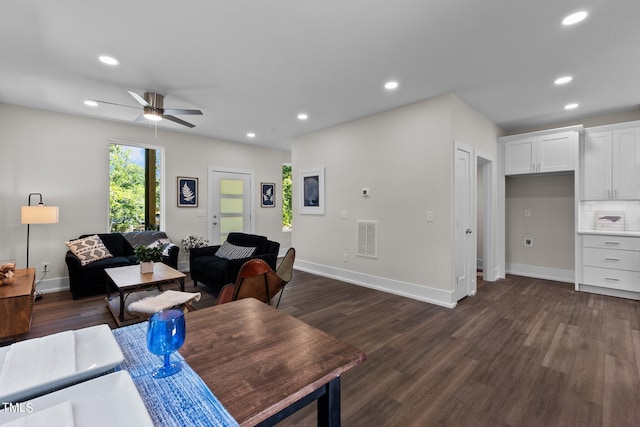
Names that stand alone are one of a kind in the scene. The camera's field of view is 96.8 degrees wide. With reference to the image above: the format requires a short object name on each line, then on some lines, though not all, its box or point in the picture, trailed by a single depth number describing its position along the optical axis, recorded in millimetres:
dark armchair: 3718
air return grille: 4438
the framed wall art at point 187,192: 5527
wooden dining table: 676
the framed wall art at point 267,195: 6793
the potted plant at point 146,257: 3432
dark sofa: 3896
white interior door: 3714
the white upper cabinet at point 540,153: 4266
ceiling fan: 3422
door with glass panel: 6016
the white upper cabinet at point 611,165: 3916
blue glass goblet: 759
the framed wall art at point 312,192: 5316
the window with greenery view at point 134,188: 5691
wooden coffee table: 3004
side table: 2598
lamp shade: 3709
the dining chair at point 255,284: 2521
